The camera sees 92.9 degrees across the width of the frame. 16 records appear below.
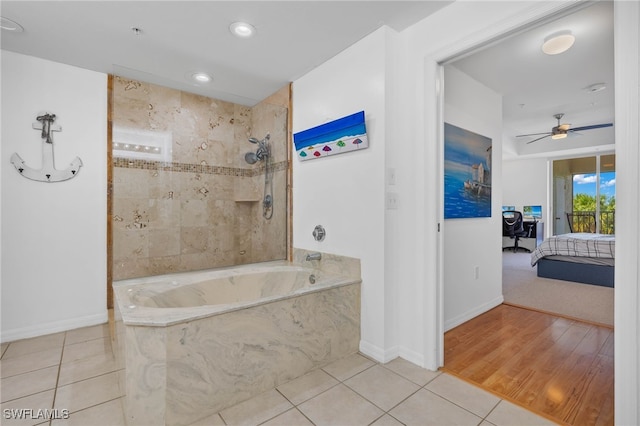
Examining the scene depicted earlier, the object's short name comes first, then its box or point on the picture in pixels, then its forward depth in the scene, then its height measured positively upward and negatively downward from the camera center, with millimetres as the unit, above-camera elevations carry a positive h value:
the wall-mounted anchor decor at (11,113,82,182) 2502 +429
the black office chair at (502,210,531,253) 6730 -241
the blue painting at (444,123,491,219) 2611 +362
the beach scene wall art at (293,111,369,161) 2146 +581
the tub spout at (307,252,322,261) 2580 -372
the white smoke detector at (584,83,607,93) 3246 +1375
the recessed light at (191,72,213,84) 2801 +1269
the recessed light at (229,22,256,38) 2078 +1277
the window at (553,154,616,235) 5934 +396
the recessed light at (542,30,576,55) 2246 +1293
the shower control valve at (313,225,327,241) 2587 -174
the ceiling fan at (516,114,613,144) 4430 +1265
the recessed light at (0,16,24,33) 2023 +1270
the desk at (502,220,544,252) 6809 -462
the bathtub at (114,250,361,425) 1458 -698
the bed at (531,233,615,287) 3938 -618
